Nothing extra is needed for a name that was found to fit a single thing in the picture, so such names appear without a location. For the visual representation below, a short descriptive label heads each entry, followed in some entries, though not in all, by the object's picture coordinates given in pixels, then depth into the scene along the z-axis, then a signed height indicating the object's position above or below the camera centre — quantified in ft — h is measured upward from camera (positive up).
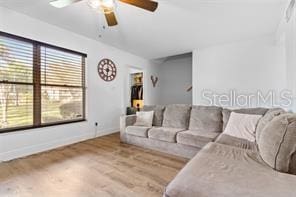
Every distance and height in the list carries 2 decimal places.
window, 8.82 +0.96
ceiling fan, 6.79 +4.11
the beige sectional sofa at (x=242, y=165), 3.26 -1.78
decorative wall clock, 14.14 +2.67
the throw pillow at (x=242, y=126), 7.64 -1.31
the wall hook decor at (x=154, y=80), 20.62 +2.49
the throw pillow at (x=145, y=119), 11.55 -1.42
